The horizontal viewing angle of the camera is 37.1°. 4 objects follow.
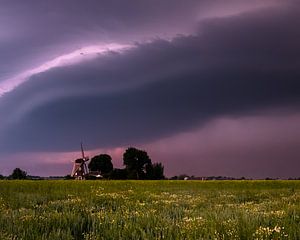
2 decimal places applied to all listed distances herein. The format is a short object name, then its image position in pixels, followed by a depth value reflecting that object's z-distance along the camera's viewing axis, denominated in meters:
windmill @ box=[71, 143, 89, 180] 124.81
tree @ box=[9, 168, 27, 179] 110.31
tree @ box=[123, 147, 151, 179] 137.12
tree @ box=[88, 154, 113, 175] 152.00
